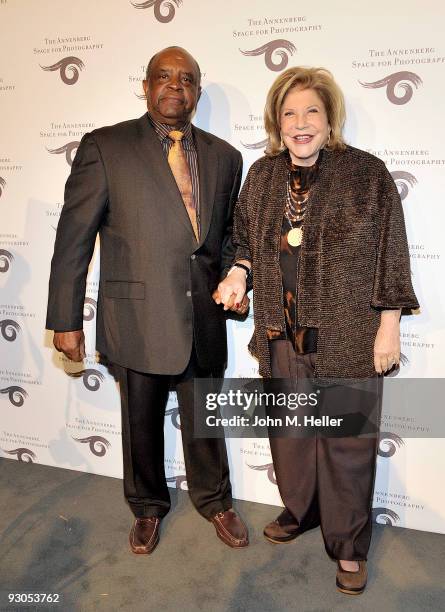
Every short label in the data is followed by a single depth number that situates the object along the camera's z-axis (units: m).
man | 1.98
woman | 1.85
